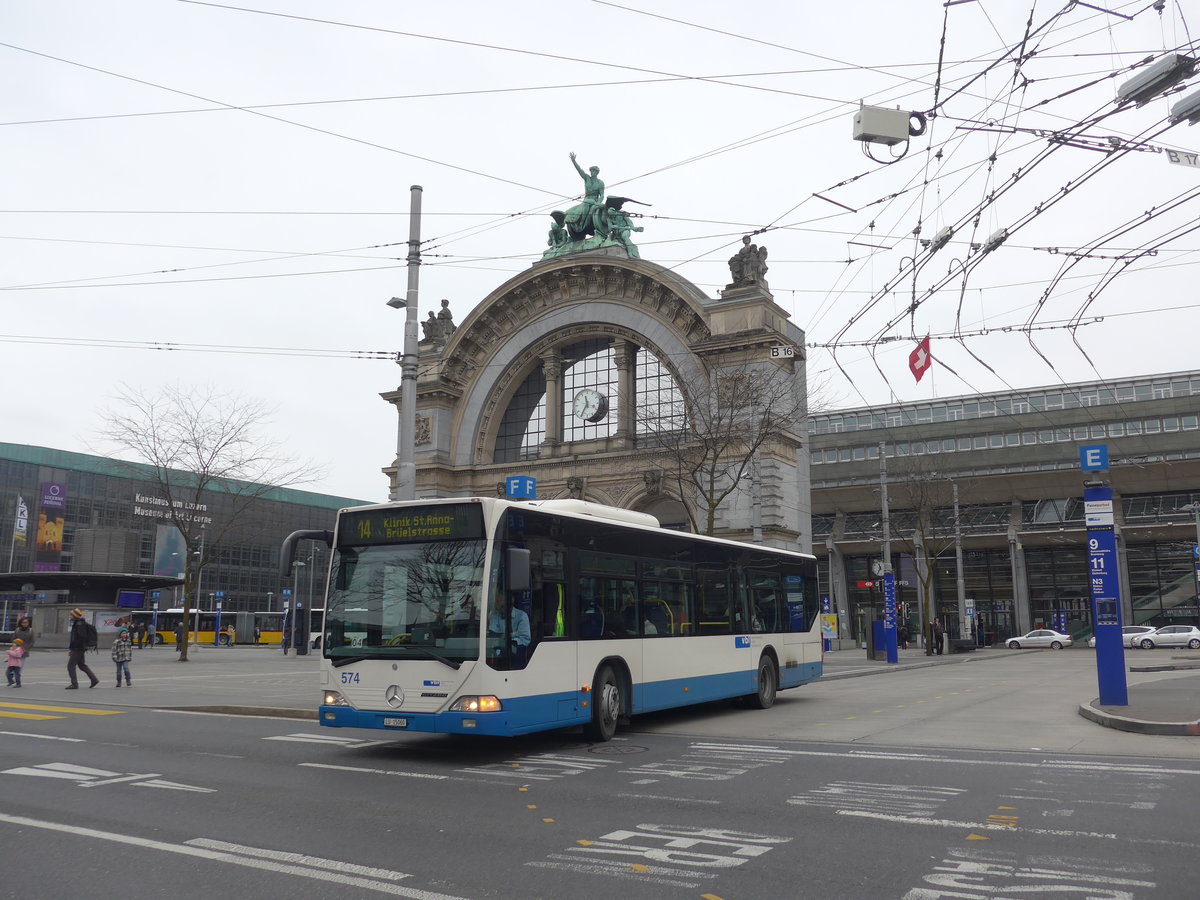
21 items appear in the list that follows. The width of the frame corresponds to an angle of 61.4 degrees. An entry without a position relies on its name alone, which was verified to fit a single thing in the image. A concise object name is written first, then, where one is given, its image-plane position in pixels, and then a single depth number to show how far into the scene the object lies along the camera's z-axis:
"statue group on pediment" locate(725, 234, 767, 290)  40.16
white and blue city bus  11.41
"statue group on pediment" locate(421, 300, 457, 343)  48.61
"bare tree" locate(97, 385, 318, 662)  40.47
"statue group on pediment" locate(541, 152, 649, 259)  44.66
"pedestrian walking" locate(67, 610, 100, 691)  22.55
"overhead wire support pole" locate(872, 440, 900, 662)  36.81
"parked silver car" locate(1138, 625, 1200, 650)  50.09
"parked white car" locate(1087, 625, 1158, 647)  51.84
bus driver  11.44
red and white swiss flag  19.83
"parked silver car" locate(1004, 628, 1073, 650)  54.73
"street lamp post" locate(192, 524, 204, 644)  39.97
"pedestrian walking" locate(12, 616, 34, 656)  24.33
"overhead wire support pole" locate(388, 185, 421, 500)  18.56
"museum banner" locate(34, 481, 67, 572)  77.81
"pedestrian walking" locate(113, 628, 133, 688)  23.91
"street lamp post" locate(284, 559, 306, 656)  47.27
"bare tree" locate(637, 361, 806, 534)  31.48
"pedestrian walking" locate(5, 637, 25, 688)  23.56
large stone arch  39.56
